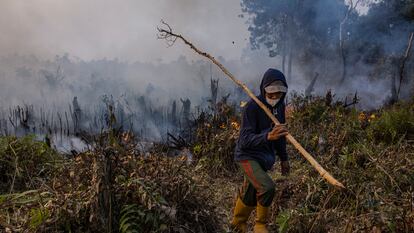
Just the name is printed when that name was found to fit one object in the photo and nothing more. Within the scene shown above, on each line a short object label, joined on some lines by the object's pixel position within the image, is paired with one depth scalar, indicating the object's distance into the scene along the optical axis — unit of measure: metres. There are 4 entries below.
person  3.58
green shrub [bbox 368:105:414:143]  6.90
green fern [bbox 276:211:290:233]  3.68
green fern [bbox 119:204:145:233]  3.06
